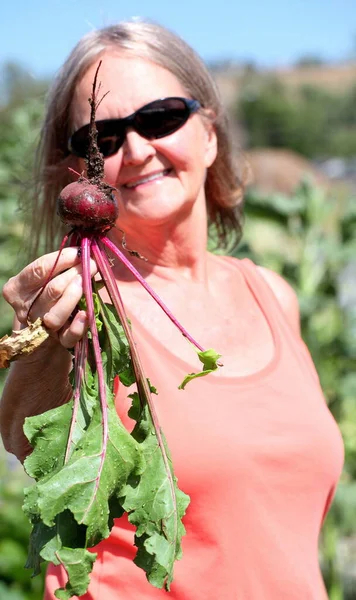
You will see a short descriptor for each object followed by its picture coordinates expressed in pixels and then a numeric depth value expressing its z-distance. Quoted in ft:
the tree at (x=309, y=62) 272.56
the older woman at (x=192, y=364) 5.75
